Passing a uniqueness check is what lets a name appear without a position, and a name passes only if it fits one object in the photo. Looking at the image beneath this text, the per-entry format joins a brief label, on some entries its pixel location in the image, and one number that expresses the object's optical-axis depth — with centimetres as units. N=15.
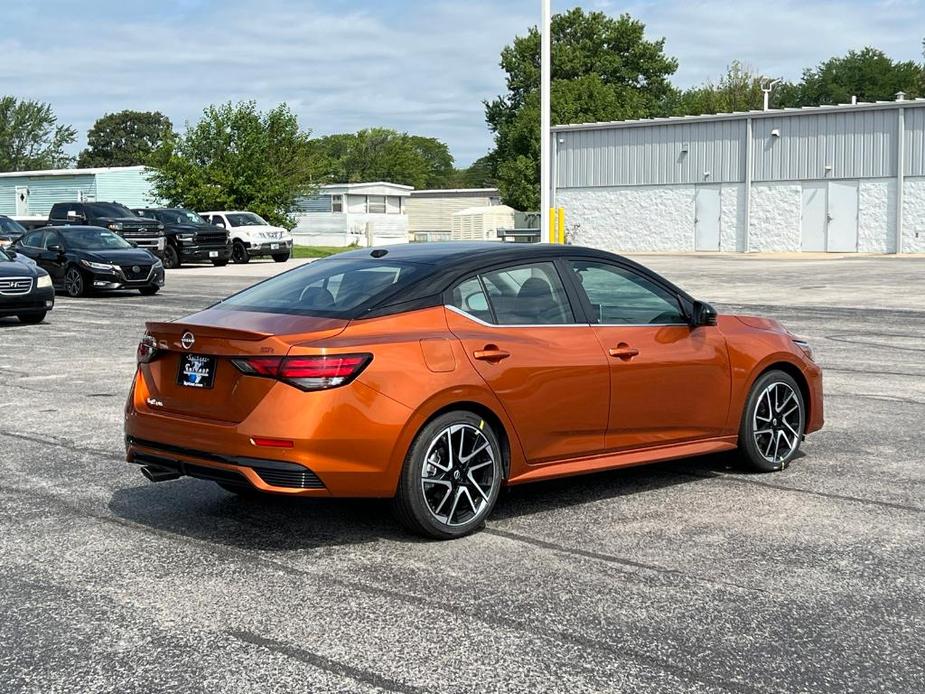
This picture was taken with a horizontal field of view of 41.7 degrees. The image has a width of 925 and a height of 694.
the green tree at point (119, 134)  14375
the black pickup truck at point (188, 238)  3819
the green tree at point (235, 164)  5072
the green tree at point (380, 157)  13662
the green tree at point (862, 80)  10550
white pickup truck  4128
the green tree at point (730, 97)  9919
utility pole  2708
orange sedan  569
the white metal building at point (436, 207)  8444
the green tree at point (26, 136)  11350
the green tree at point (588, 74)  8738
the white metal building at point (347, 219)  6200
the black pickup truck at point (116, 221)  3456
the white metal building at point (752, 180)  4841
